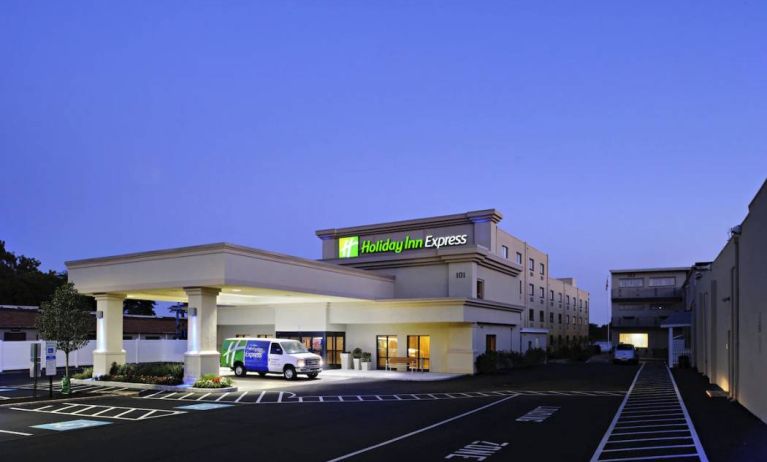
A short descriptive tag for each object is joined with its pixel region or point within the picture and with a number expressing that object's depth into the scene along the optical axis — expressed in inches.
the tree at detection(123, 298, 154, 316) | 3026.6
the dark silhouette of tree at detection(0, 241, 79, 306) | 2343.8
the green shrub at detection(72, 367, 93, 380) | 1137.9
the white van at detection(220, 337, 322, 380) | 1186.6
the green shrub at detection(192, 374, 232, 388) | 946.1
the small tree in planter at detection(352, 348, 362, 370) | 1465.3
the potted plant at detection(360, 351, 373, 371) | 1440.7
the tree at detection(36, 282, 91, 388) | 922.7
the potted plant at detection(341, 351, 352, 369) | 1481.3
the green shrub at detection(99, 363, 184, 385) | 991.0
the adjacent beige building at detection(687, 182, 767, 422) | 639.1
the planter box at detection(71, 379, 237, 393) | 941.2
